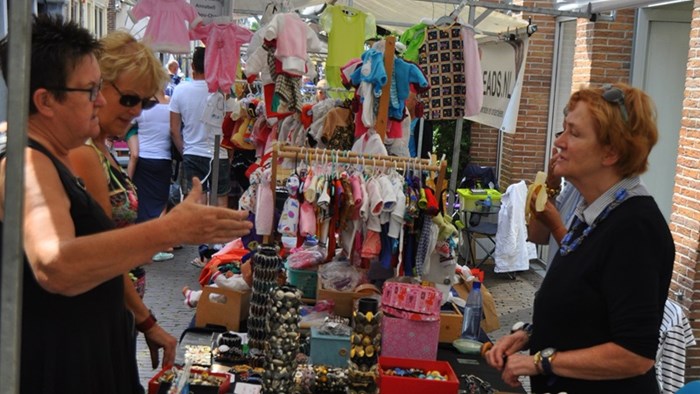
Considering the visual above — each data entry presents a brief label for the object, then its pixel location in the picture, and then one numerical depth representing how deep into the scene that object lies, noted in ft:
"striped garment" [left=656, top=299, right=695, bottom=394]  15.38
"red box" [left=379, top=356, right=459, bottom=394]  10.17
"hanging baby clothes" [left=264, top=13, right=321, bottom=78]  19.47
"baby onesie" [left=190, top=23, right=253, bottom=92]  22.45
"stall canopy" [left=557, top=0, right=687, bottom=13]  24.72
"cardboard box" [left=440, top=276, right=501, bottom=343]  13.61
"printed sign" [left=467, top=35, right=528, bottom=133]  22.56
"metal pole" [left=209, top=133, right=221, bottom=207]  20.43
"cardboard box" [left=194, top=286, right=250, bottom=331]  13.64
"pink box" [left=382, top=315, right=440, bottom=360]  12.09
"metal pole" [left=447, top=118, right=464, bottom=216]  19.56
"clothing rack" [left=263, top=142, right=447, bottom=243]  14.47
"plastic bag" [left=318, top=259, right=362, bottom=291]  14.88
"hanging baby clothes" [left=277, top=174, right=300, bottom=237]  14.52
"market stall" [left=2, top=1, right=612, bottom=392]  10.20
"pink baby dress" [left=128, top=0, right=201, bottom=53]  22.34
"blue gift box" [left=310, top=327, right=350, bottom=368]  11.80
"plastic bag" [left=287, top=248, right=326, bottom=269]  15.38
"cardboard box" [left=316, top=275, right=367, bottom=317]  14.10
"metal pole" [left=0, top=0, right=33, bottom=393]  4.66
